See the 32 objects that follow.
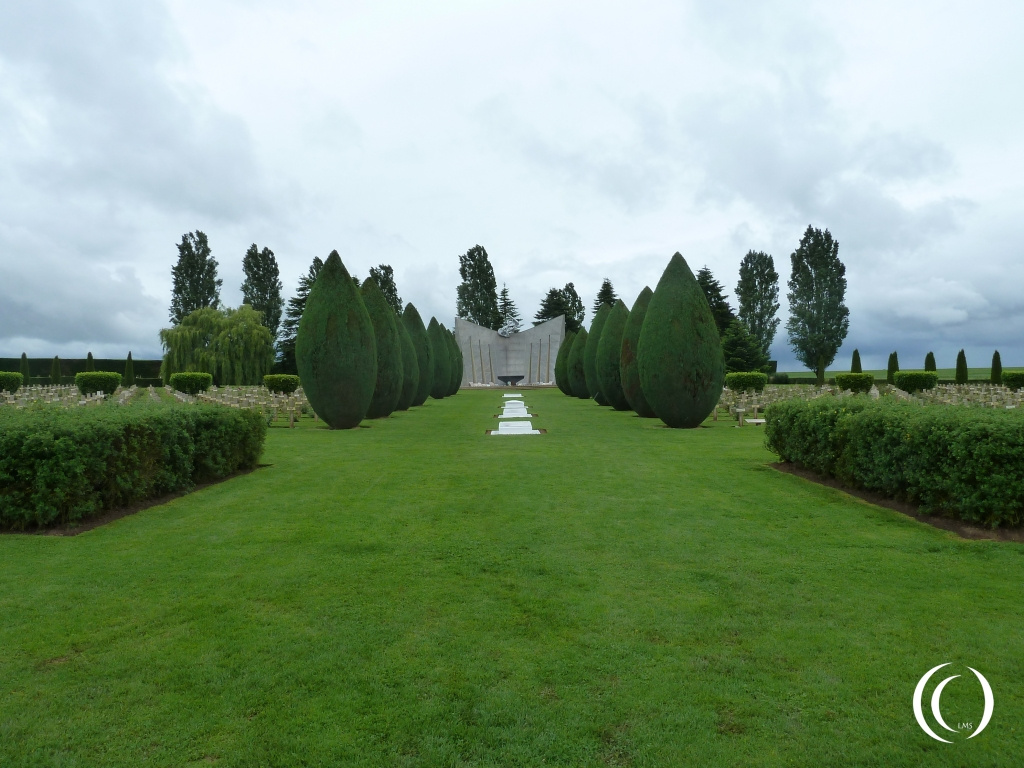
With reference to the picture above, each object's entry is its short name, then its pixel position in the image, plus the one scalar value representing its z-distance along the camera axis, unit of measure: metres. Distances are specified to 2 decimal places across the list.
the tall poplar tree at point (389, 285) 57.56
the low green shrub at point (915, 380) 27.14
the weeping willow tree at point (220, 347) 36.81
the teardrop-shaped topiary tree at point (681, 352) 15.78
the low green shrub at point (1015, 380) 28.59
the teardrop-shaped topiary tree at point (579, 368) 30.25
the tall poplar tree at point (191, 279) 47.50
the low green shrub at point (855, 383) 25.81
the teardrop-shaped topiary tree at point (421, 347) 25.08
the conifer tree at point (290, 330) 51.03
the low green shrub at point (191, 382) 26.27
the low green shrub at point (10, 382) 25.20
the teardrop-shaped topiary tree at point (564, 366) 34.30
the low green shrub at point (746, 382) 23.52
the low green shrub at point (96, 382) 25.58
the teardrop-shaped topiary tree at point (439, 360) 30.98
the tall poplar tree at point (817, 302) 44.84
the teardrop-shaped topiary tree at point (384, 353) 18.89
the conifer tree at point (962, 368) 35.69
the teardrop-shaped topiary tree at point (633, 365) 19.11
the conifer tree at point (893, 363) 39.12
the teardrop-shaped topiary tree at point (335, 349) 15.75
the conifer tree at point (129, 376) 38.66
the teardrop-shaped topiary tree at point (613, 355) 22.45
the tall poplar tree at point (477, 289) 61.53
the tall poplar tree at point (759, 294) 50.03
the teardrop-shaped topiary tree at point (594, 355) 25.82
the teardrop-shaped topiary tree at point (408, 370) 22.36
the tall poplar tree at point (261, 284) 51.53
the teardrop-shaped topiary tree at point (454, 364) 35.00
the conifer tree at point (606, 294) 60.87
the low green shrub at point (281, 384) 26.52
